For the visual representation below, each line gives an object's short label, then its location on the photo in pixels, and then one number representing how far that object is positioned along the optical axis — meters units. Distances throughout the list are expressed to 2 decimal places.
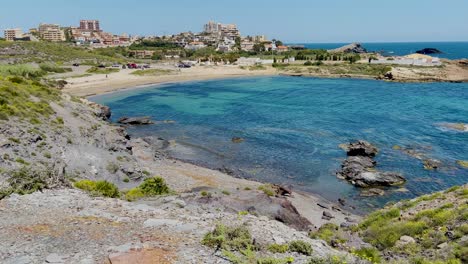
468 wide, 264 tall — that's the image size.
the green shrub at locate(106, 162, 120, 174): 27.92
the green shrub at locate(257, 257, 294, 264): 11.33
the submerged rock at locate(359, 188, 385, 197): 30.78
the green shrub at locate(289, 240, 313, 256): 12.63
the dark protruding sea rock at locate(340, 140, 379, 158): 40.12
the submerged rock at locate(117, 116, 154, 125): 56.53
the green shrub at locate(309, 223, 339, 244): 19.04
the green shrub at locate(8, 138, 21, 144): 25.28
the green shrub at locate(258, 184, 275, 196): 26.50
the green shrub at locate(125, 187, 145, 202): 19.39
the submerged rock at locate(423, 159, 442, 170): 36.29
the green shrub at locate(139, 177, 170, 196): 22.50
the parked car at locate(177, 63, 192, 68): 139.20
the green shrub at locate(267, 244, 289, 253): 12.48
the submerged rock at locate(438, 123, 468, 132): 52.25
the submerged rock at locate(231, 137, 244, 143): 46.49
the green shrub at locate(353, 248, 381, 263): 16.06
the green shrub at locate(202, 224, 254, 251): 12.18
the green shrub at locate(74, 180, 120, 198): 18.97
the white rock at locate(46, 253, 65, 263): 11.00
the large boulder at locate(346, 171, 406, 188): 32.44
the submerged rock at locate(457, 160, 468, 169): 37.05
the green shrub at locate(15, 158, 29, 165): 22.84
